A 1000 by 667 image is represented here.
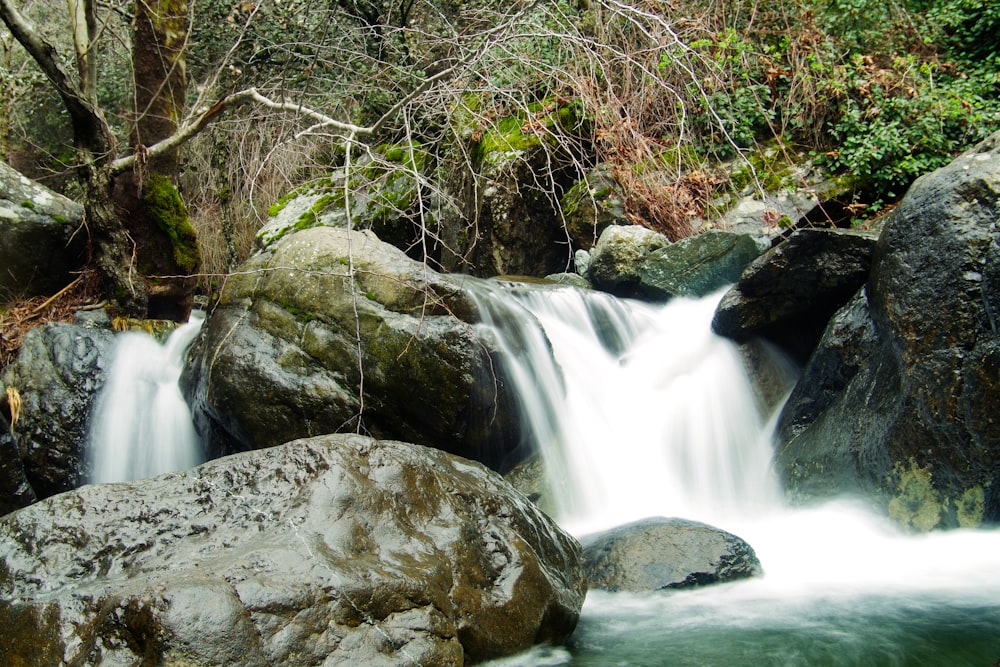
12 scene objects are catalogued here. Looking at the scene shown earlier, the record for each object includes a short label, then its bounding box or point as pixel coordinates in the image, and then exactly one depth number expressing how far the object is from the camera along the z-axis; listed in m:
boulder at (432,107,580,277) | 8.55
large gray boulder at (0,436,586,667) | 2.26
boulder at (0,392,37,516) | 4.43
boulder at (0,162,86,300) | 6.30
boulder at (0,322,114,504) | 4.84
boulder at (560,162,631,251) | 8.42
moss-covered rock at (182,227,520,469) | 4.68
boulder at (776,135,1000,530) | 3.93
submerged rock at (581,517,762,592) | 3.73
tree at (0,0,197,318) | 5.75
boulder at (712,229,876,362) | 5.24
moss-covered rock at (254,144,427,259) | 8.86
